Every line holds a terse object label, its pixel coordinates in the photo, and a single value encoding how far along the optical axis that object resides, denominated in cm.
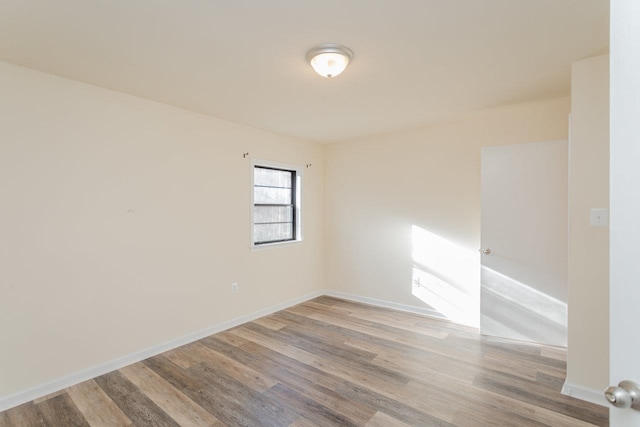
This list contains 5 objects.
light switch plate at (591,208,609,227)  219
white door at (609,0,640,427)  66
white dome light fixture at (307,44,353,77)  206
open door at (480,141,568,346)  305
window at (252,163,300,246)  421
